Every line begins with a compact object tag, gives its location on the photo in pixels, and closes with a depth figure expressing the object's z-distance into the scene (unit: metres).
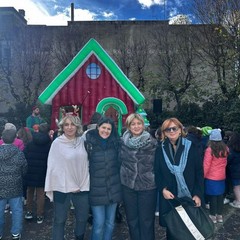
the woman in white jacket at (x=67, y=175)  3.25
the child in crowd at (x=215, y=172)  4.51
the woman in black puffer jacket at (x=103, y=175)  3.28
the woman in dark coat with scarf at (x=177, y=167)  3.11
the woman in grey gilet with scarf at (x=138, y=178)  3.27
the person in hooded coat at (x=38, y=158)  4.58
